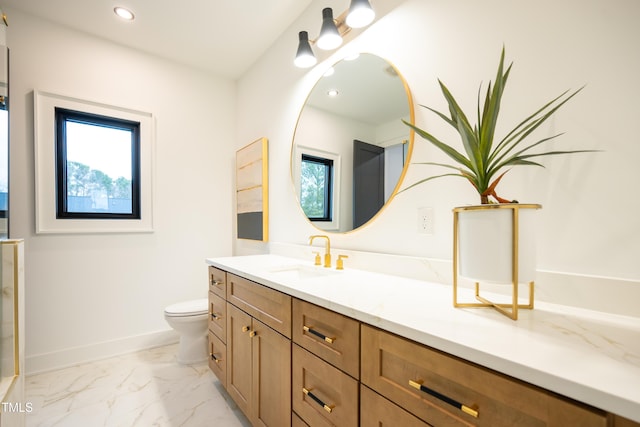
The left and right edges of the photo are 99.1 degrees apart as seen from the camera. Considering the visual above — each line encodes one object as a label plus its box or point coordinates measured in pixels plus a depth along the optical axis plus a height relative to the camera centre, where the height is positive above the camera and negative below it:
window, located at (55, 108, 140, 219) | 2.16 +0.38
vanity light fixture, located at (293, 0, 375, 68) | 1.33 +0.99
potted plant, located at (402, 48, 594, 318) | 0.73 -0.02
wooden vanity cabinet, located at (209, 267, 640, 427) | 0.51 -0.45
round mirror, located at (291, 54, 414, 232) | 1.37 +0.40
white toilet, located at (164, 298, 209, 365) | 2.03 -0.89
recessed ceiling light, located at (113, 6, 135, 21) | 1.96 +1.45
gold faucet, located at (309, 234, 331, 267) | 1.61 -0.26
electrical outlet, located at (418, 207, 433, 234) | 1.21 -0.04
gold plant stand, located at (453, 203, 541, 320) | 0.72 -0.15
